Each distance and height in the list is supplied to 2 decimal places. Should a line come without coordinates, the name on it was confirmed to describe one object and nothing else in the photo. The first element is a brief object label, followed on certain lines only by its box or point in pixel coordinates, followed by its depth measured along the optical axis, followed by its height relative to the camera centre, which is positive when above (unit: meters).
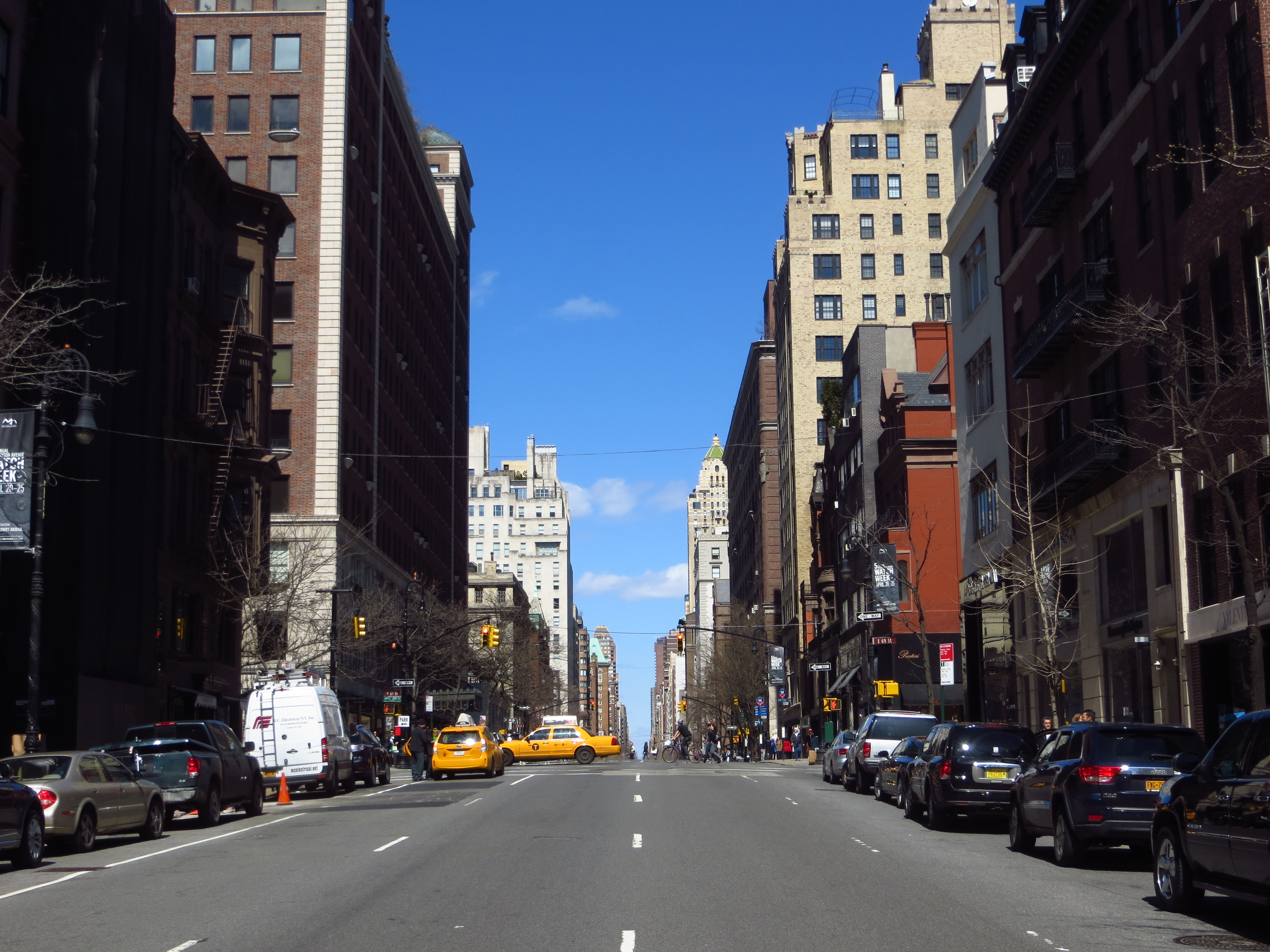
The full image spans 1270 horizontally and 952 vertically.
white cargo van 33.66 -1.16
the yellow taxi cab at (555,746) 61.06 -2.76
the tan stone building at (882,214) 92.62 +30.09
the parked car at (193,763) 24.72 -1.36
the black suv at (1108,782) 16.19 -1.21
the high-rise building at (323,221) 64.75 +22.42
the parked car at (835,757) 39.44 -2.19
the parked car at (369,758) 38.78 -2.07
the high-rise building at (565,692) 148.12 -1.37
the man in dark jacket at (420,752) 43.47 -2.10
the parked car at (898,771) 27.28 -1.87
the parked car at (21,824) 17.38 -1.69
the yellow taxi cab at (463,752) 43.62 -2.11
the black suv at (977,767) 22.08 -1.39
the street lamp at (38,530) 24.73 +2.71
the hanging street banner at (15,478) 23.66 +3.42
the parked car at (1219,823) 11.05 -1.21
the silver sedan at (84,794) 19.61 -1.53
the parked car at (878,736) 34.44 -1.38
